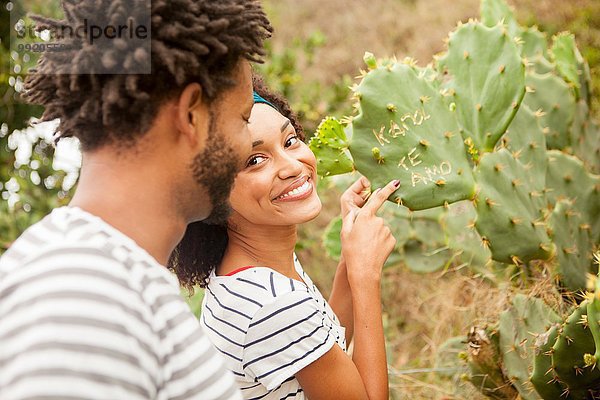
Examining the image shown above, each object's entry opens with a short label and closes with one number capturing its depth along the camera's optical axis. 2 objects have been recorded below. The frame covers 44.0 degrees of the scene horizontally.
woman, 1.60
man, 0.98
